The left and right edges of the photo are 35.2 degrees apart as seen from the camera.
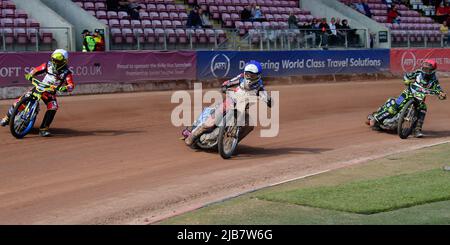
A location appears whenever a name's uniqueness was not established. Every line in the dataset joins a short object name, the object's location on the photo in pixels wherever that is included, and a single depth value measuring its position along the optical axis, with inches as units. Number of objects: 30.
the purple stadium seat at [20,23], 964.1
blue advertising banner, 1055.6
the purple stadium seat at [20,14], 998.9
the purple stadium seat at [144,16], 1147.3
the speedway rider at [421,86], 610.2
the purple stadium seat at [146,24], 1095.2
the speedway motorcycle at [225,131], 497.4
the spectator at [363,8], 1520.7
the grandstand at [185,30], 948.6
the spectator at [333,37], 1216.0
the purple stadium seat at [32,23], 976.1
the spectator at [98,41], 965.8
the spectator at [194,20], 1144.3
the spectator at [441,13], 1740.9
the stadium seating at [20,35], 922.1
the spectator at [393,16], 1577.3
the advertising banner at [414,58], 1317.7
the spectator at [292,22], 1225.4
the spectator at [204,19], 1175.0
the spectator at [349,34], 1243.8
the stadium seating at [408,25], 1440.7
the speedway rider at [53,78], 582.6
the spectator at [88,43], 943.7
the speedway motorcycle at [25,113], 563.1
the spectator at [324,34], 1197.7
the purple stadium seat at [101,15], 1095.2
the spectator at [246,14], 1277.1
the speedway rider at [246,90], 505.0
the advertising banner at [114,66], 837.8
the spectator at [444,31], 1422.2
